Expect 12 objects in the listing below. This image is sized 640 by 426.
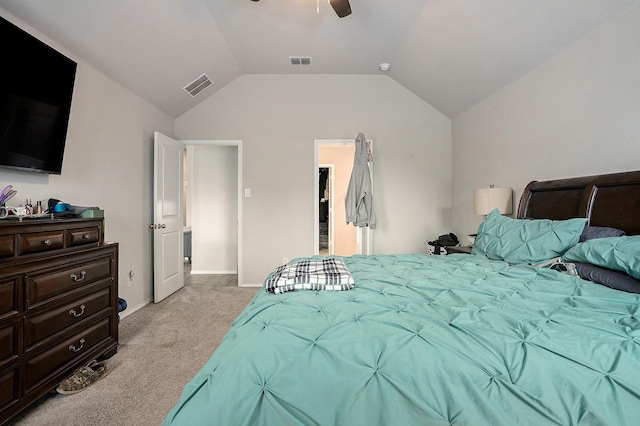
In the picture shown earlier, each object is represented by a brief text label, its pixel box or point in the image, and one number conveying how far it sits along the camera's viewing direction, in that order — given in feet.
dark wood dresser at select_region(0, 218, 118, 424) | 4.74
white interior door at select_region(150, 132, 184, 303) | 11.13
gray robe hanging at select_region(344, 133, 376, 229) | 12.45
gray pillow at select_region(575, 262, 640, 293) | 4.51
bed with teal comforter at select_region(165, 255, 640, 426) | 2.06
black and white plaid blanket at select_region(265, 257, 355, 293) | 4.60
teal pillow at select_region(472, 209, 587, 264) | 6.00
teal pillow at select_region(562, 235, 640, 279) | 4.51
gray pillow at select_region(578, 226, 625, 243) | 5.72
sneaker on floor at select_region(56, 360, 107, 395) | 5.67
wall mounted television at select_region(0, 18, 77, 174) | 5.56
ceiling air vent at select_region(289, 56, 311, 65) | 12.05
